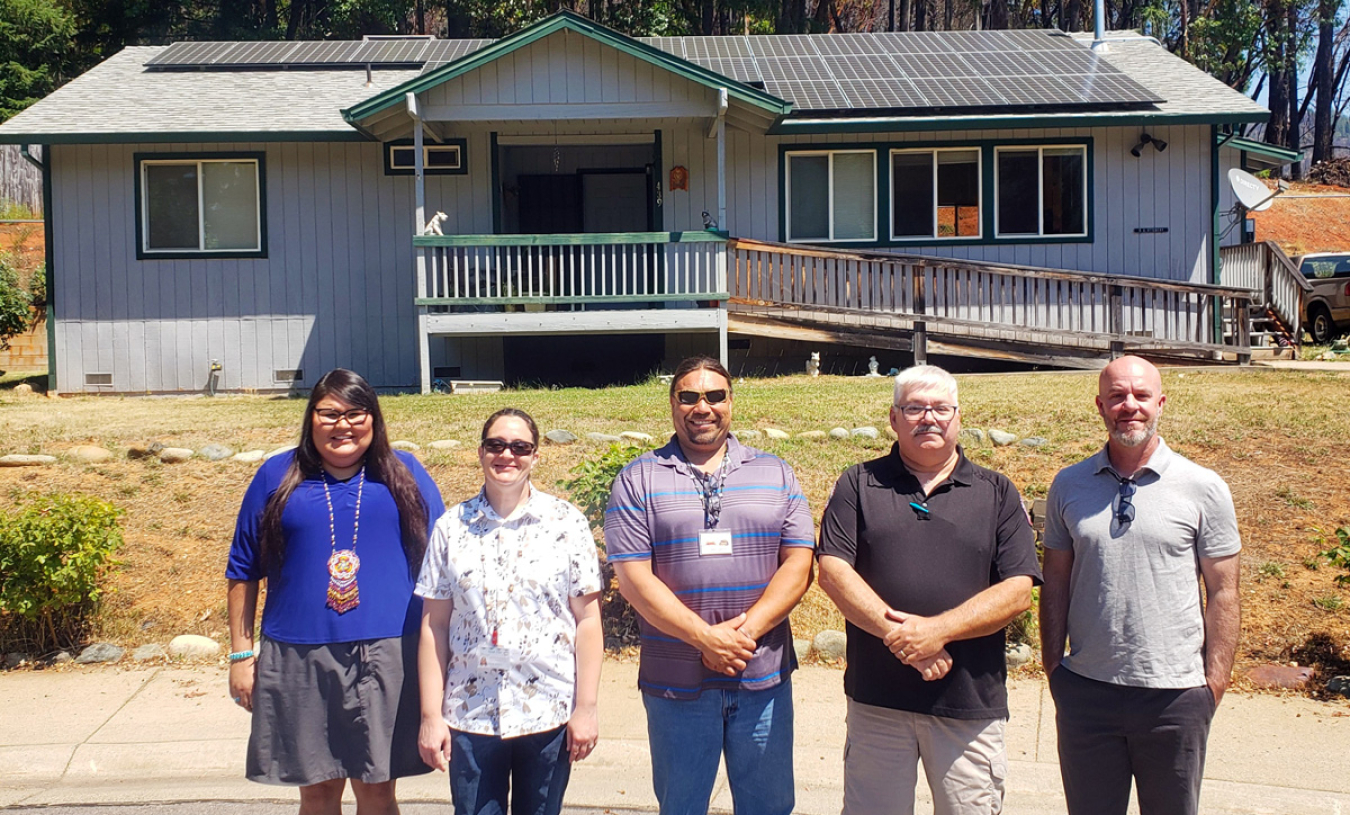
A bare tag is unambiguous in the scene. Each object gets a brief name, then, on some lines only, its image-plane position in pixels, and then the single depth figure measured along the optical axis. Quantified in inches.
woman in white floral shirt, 141.3
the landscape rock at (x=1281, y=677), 232.7
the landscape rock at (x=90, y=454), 346.9
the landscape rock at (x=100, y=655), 258.7
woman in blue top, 148.0
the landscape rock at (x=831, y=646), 250.1
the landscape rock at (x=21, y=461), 339.6
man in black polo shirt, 141.8
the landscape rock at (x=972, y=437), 348.5
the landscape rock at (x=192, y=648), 258.2
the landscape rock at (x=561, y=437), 354.9
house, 565.0
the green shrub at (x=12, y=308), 672.4
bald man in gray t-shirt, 138.0
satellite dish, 608.4
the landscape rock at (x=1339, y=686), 228.1
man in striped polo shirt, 144.5
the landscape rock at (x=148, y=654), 258.7
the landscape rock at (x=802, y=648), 251.1
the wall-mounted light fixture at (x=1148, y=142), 609.3
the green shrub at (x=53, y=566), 252.1
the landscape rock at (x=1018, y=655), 246.2
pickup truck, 802.2
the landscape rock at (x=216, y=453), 349.4
